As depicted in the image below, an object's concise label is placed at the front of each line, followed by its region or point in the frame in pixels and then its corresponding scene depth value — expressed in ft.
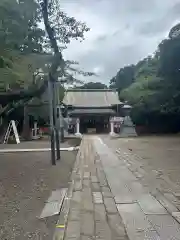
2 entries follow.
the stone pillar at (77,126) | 62.29
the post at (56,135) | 20.13
